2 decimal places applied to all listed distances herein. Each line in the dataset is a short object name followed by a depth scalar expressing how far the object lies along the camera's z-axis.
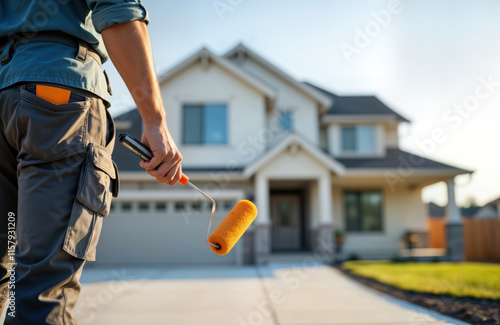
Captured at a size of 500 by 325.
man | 1.26
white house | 11.32
